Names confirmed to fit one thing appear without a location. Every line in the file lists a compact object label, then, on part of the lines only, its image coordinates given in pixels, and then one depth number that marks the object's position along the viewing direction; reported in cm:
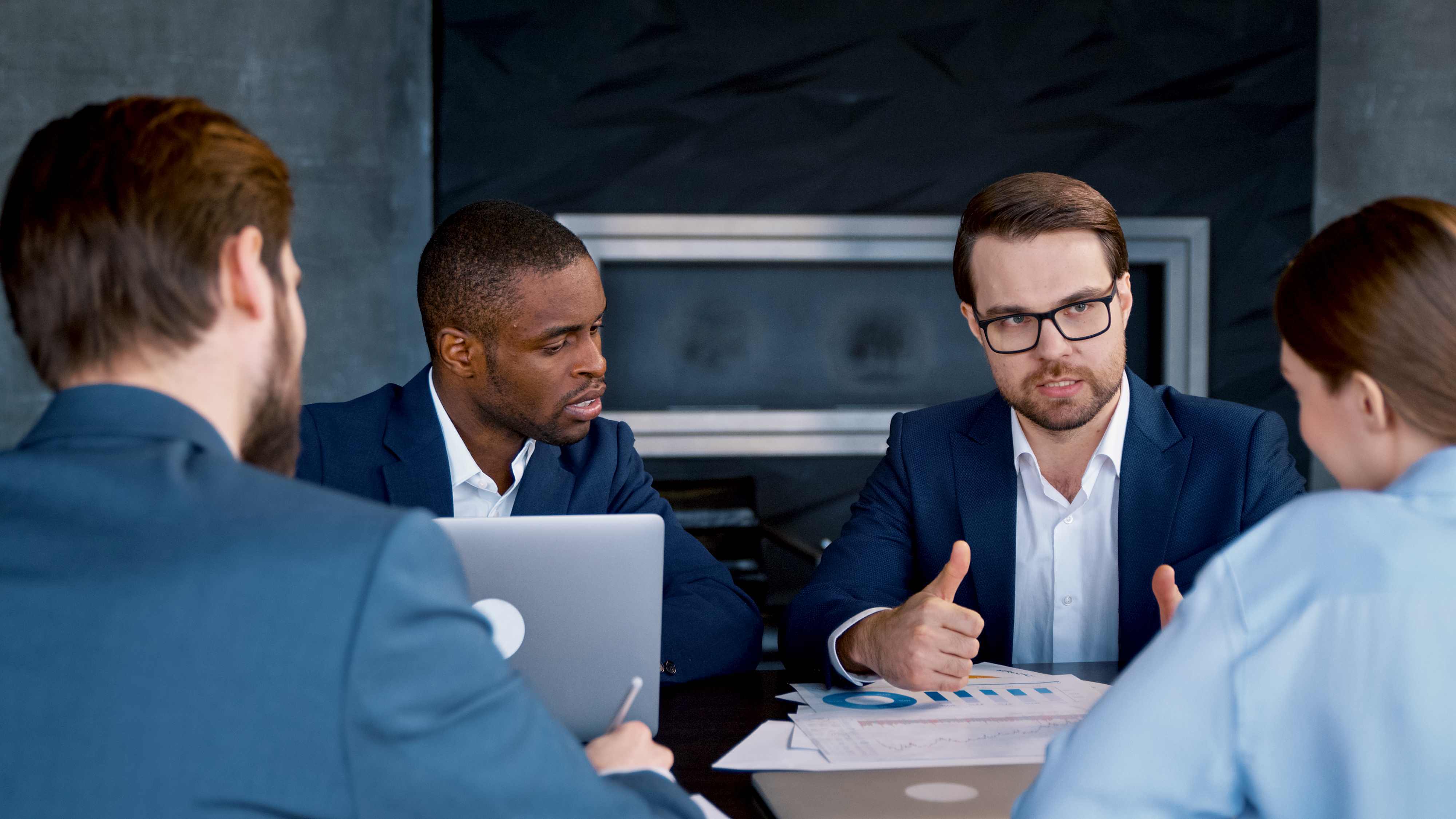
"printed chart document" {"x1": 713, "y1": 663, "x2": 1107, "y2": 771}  119
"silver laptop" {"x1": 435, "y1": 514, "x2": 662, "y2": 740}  123
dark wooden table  114
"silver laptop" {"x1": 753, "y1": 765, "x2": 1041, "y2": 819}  104
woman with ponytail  76
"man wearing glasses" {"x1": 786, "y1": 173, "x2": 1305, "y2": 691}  183
